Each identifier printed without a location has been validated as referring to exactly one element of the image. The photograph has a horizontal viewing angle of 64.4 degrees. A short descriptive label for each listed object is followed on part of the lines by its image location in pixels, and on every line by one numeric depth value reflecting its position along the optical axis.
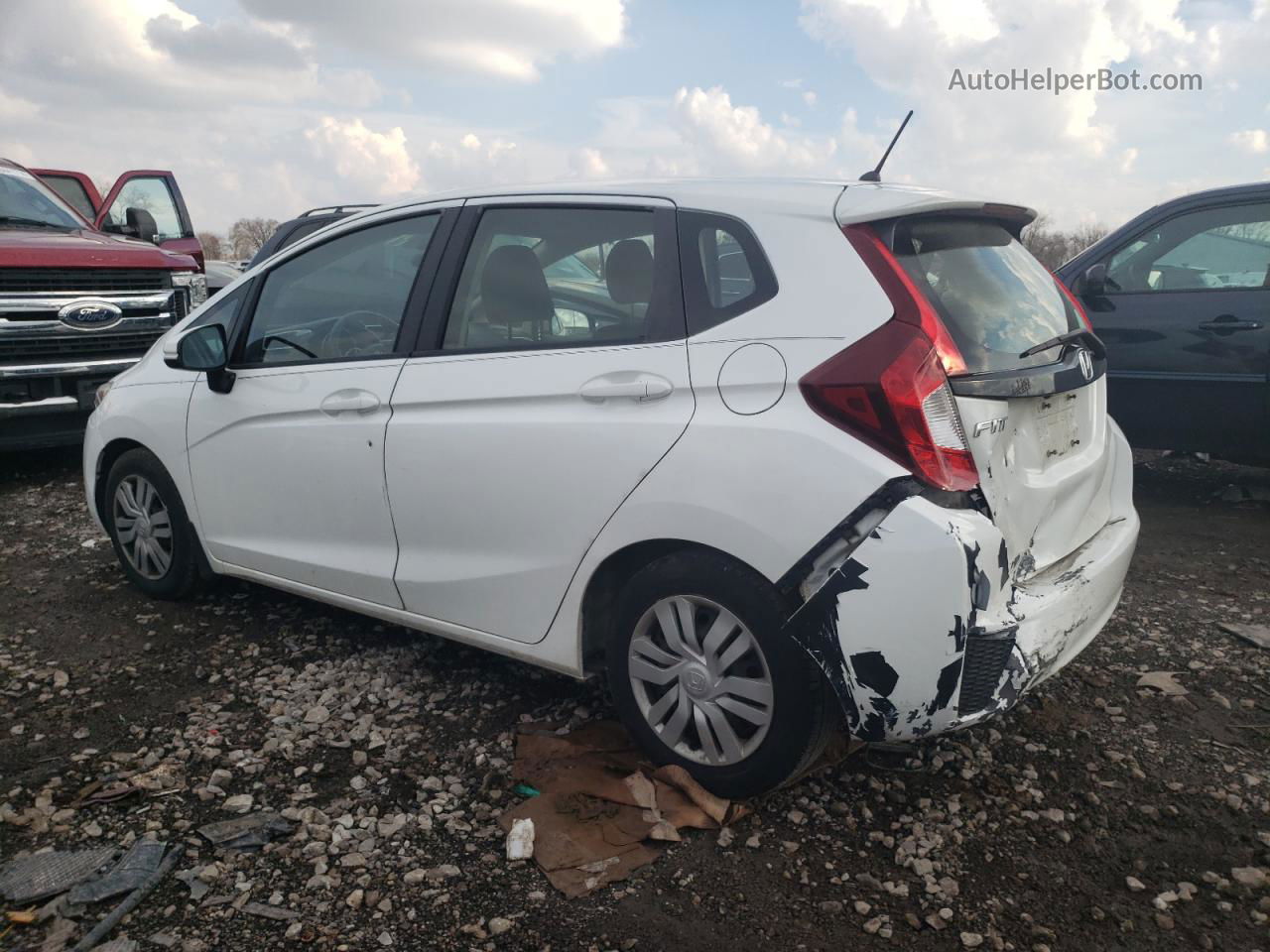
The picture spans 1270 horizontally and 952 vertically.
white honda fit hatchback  2.37
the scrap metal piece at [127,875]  2.43
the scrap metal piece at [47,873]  2.44
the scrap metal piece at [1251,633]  3.96
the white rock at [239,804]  2.83
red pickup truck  6.46
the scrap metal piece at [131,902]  2.28
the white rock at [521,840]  2.60
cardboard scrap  2.56
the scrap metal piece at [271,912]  2.38
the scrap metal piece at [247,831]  2.66
